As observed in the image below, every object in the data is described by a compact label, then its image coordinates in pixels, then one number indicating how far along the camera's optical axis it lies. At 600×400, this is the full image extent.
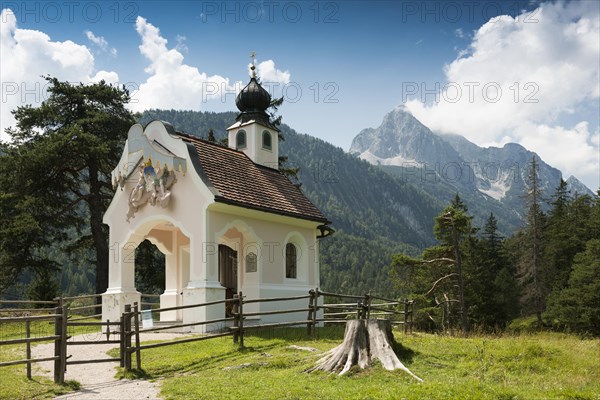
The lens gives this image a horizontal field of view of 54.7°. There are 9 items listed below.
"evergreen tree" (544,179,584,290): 47.91
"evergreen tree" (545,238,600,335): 39.53
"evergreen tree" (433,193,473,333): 26.21
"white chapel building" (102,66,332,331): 18.16
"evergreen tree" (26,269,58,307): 30.37
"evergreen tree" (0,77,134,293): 27.31
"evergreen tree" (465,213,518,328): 46.53
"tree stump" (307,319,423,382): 10.59
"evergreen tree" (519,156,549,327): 43.72
